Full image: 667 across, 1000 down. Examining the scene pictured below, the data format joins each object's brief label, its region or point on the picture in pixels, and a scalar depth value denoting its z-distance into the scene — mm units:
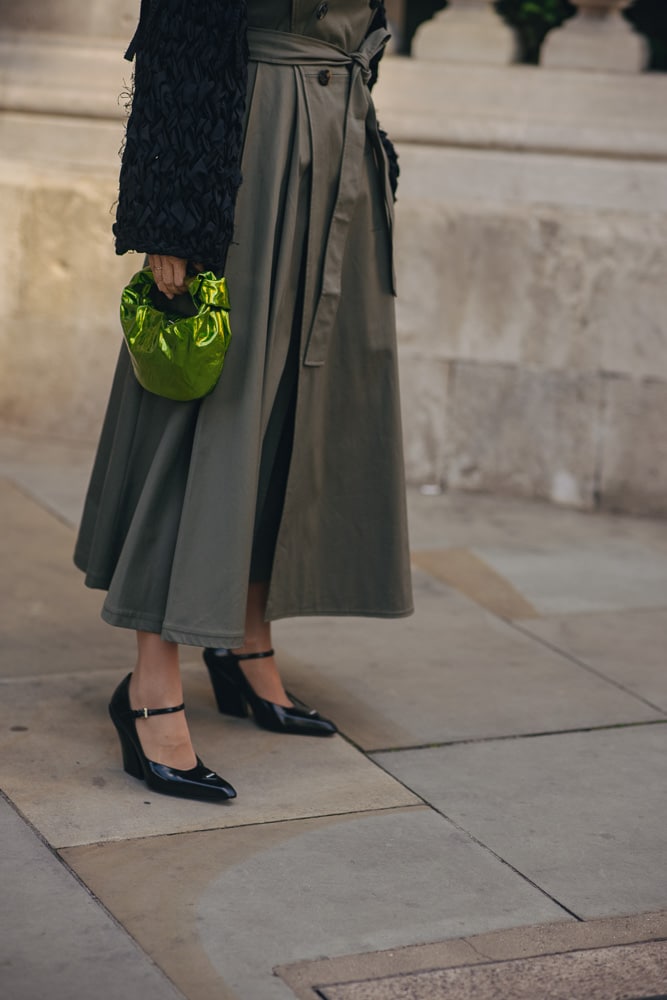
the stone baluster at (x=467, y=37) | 5973
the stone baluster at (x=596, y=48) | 5906
